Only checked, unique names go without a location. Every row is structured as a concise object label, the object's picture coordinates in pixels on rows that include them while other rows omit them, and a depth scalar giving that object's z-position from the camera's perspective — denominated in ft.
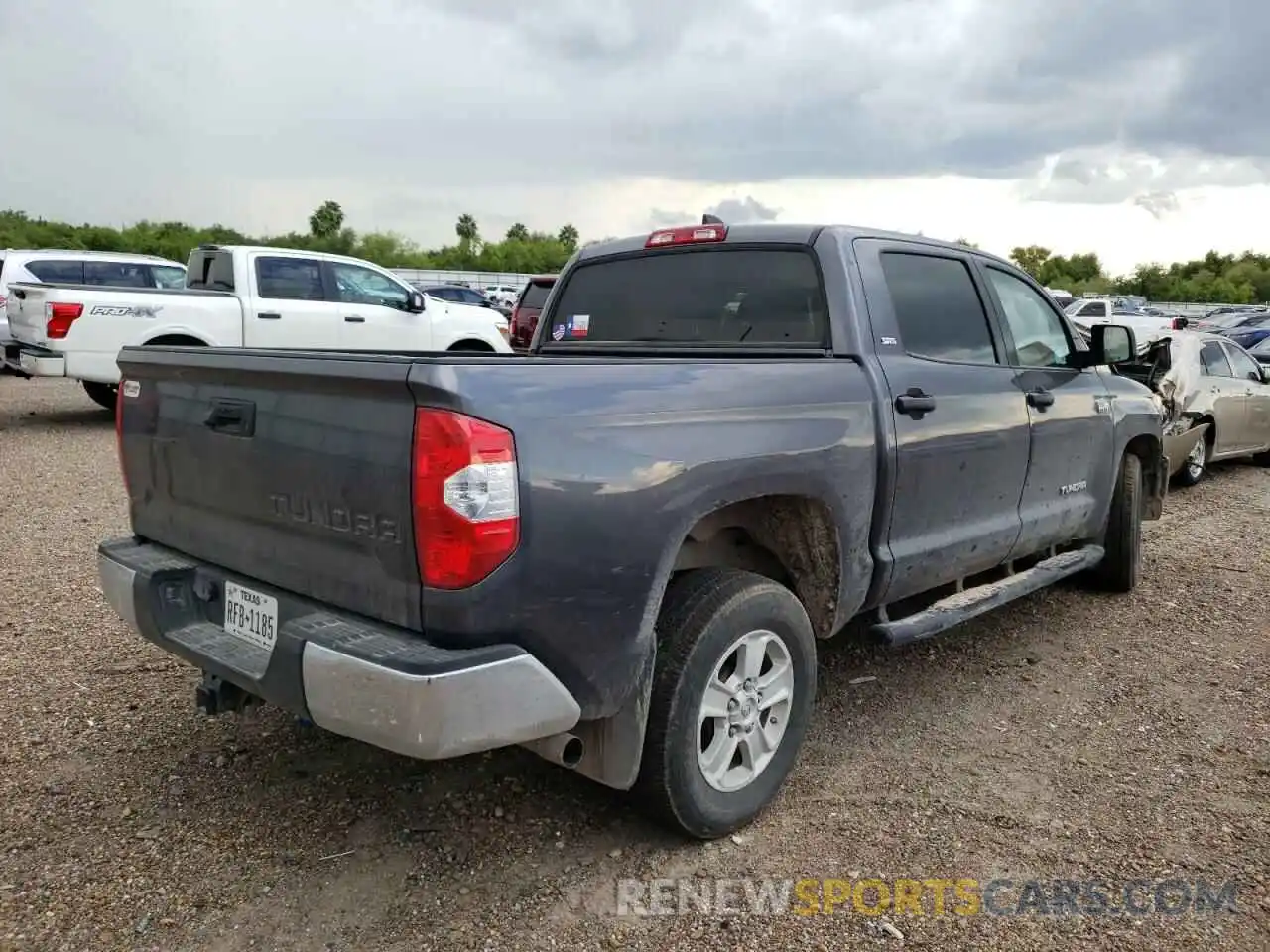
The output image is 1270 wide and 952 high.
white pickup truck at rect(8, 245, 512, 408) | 32.32
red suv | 49.13
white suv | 41.57
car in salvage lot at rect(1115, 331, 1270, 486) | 29.71
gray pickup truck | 7.79
